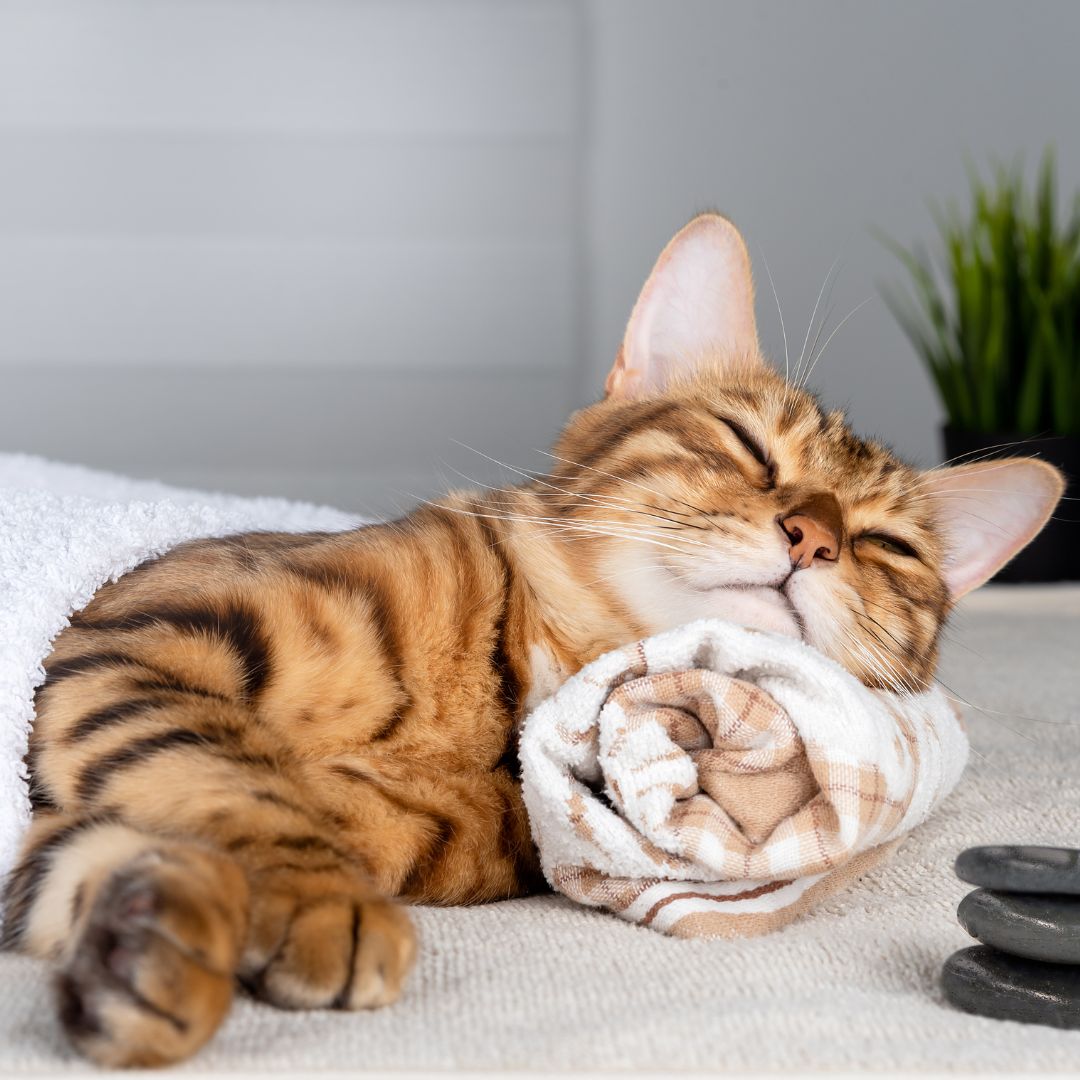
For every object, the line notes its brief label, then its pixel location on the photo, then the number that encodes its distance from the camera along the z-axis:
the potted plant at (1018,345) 1.75
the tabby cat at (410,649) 0.72
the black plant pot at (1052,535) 1.76
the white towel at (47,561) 0.80
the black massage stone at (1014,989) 0.74
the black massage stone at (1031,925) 0.74
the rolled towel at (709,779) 0.78
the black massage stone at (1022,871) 0.73
